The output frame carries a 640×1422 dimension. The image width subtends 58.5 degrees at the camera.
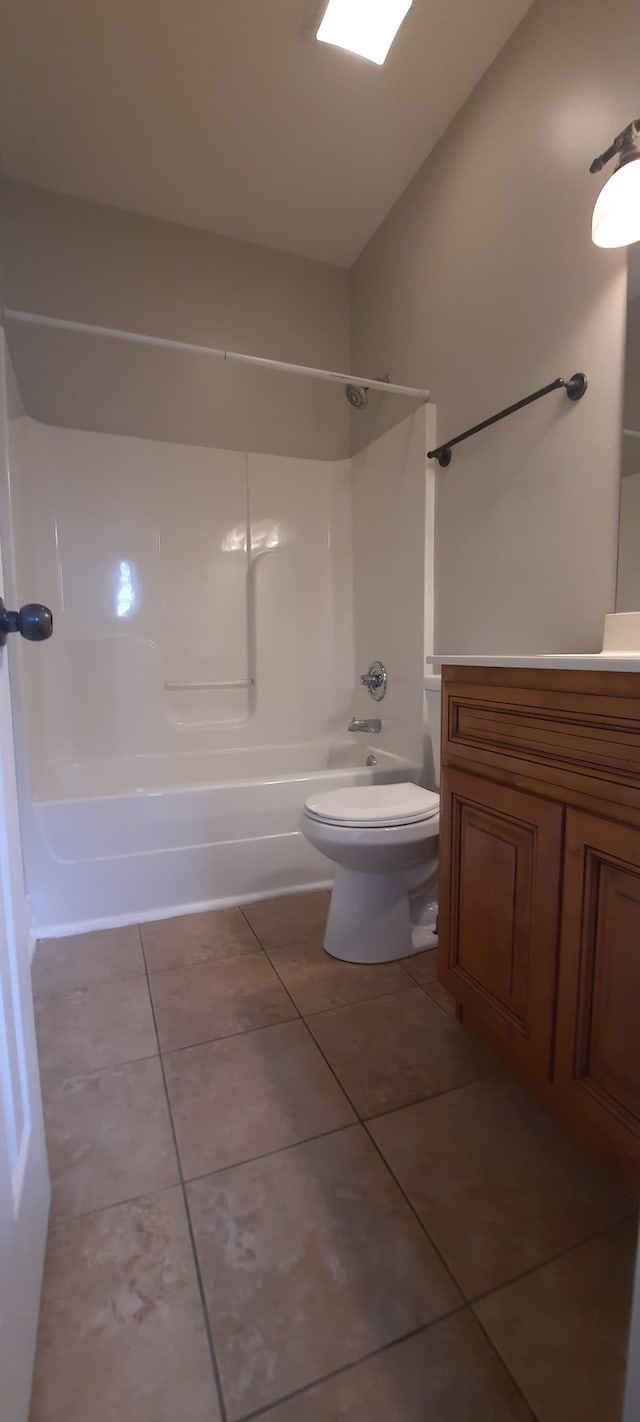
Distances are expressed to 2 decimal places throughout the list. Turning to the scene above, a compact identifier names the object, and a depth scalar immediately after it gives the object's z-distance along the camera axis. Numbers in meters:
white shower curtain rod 1.75
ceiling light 1.49
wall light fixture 1.15
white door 0.58
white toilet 1.49
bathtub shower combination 1.89
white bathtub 1.79
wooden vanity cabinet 0.83
